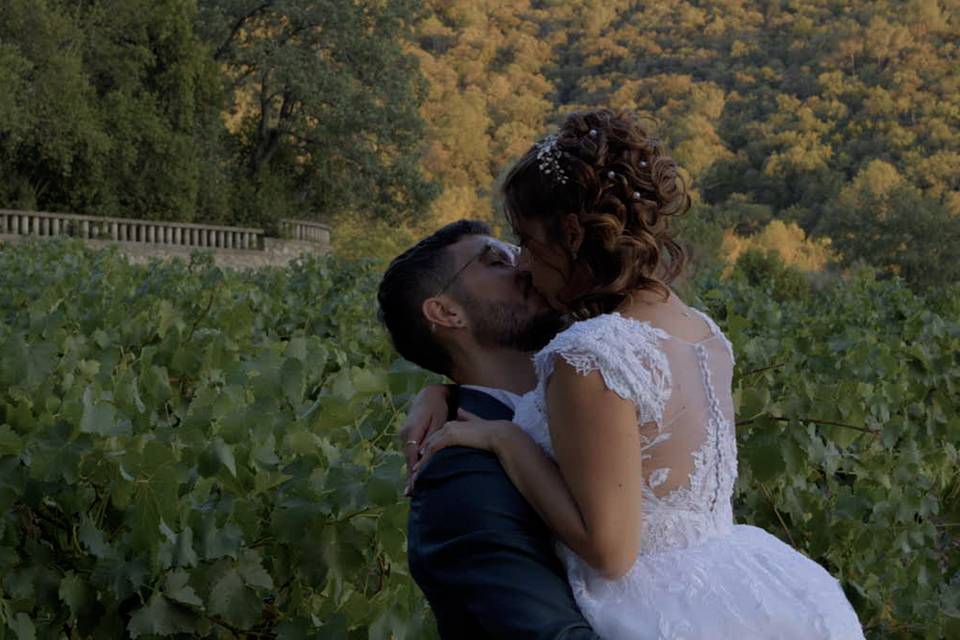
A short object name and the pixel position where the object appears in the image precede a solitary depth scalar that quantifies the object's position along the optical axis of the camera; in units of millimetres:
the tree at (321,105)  37125
